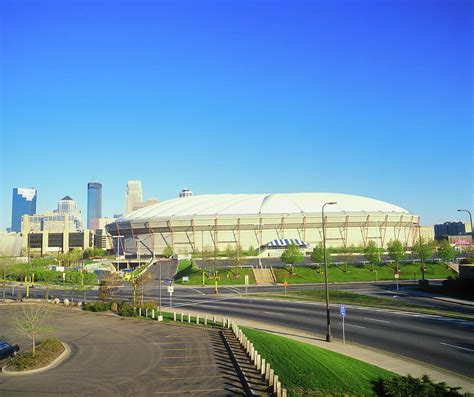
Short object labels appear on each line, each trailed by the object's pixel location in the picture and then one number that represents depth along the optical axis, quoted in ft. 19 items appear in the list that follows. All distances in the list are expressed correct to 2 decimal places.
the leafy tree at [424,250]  256.23
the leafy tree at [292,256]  260.21
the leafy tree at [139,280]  145.73
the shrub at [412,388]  55.67
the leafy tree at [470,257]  204.13
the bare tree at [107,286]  147.74
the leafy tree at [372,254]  271.90
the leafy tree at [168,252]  375.74
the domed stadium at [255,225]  404.16
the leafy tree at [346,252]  291.42
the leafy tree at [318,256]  268.82
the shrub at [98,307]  140.67
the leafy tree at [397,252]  263.70
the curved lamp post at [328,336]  90.07
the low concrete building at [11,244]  389.76
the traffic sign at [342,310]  91.40
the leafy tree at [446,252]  268.00
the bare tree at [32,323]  81.95
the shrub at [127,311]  128.61
